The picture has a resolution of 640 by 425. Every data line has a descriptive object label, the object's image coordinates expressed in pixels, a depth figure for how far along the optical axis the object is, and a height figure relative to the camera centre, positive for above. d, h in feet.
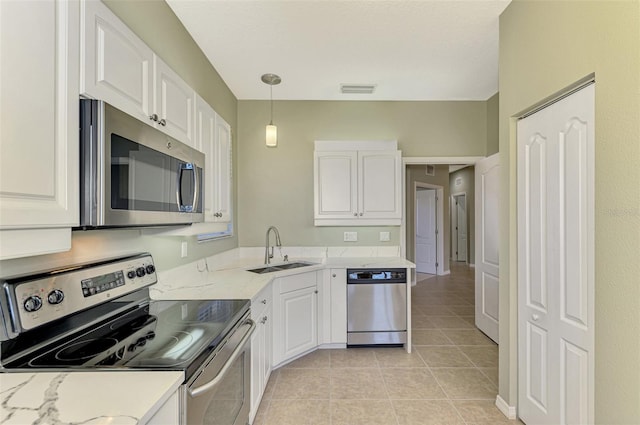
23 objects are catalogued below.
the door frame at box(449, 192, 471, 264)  28.17 +0.35
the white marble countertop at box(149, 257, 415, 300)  6.38 -1.64
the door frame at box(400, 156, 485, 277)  12.32 +2.19
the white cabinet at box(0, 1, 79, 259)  2.57 +0.81
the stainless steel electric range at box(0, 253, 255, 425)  3.32 -1.61
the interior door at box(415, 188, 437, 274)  23.44 -1.23
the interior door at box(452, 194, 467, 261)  28.63 -0.99
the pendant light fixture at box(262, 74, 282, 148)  9.73 +4.49
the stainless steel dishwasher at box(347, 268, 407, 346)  10.25 -2.95
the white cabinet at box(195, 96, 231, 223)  6.90 +1.39
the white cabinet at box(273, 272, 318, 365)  8.74 -3.02
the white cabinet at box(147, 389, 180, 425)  3.02 -1.99
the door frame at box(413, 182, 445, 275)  23.00 -0.85
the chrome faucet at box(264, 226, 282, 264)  10.67 -1.17
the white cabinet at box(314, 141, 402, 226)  11.28 +1.19
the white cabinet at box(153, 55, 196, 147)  5.17 +2.03
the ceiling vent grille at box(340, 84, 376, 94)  10.78 +4.48
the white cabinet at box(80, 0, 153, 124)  3.53 +2.00
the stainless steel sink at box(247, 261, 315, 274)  9.43 -1.70
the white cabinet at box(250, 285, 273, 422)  6.50 -3.02
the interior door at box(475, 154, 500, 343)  10.62 -1.07
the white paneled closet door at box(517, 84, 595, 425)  4.96 -0.85
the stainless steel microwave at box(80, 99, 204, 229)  3.36 +0.55
